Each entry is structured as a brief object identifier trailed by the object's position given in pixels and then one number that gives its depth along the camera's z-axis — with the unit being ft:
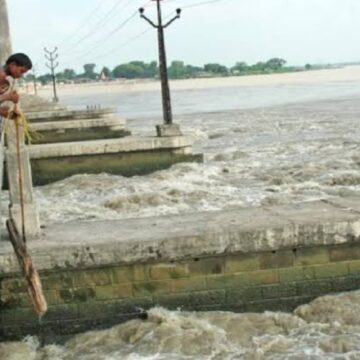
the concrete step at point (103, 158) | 64.08
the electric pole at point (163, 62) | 67.31
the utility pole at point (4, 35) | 23.84
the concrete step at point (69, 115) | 102.89
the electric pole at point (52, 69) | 194.21
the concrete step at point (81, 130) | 86.53
